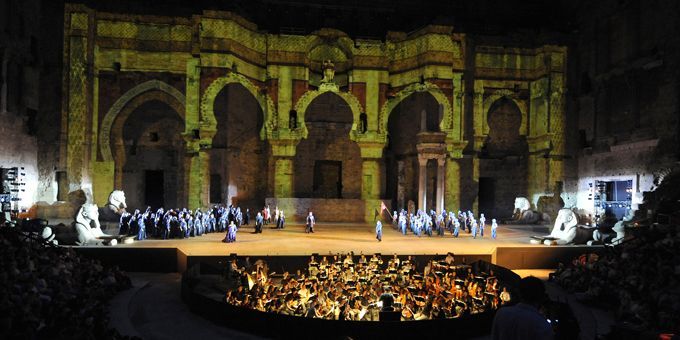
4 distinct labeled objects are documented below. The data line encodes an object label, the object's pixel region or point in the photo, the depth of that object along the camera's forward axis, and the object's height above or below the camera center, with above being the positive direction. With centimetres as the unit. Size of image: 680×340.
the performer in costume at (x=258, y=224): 1711 -186
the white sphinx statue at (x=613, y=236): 1377 -167
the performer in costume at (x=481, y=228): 1722 -185
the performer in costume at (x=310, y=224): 1740 -186
